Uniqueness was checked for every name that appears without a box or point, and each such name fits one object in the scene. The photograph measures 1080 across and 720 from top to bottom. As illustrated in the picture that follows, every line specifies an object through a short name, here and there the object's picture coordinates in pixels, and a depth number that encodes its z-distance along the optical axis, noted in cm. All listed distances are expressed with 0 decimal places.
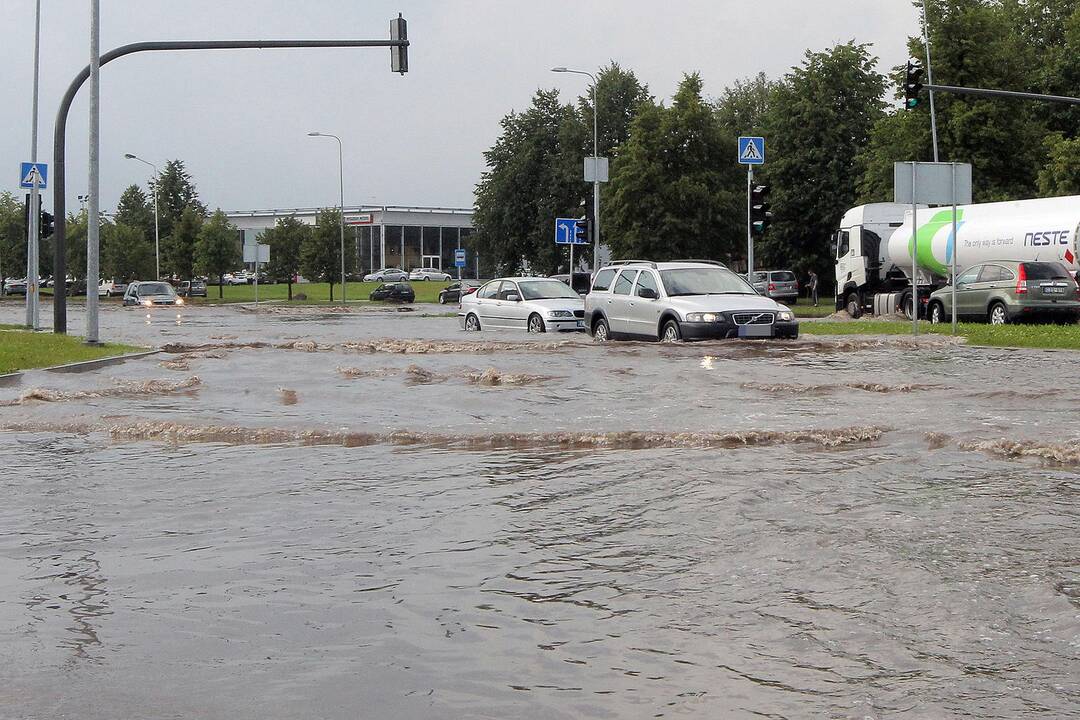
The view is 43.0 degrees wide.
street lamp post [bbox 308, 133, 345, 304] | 8107
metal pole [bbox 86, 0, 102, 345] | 2553
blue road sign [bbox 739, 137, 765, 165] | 3206
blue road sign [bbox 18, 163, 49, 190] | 3488
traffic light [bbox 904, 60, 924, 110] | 3103
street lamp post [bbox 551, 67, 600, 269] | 4767
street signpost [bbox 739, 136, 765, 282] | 3200
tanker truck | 3453
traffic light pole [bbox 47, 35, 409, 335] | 2638
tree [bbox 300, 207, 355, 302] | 8119
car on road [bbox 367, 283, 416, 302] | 8131
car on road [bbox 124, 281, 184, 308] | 6581
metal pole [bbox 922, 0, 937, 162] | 4899
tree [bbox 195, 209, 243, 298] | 8588
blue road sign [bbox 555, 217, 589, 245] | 4519
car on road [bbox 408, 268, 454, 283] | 13212
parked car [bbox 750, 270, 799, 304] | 6356
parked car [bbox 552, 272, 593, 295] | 5878
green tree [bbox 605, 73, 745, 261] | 6372
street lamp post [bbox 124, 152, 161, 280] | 9148
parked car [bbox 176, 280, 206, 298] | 9881
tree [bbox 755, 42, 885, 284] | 6612
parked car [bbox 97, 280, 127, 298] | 9862
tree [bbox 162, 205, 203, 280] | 8900
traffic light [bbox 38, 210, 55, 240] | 3494
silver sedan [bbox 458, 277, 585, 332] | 3020
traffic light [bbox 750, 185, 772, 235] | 3155
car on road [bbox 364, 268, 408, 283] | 12116
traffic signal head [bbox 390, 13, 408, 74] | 2697
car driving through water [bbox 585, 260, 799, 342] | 2348
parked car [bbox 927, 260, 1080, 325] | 2991
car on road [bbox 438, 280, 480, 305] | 7931
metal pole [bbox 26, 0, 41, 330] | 3403
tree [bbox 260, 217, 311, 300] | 8456
